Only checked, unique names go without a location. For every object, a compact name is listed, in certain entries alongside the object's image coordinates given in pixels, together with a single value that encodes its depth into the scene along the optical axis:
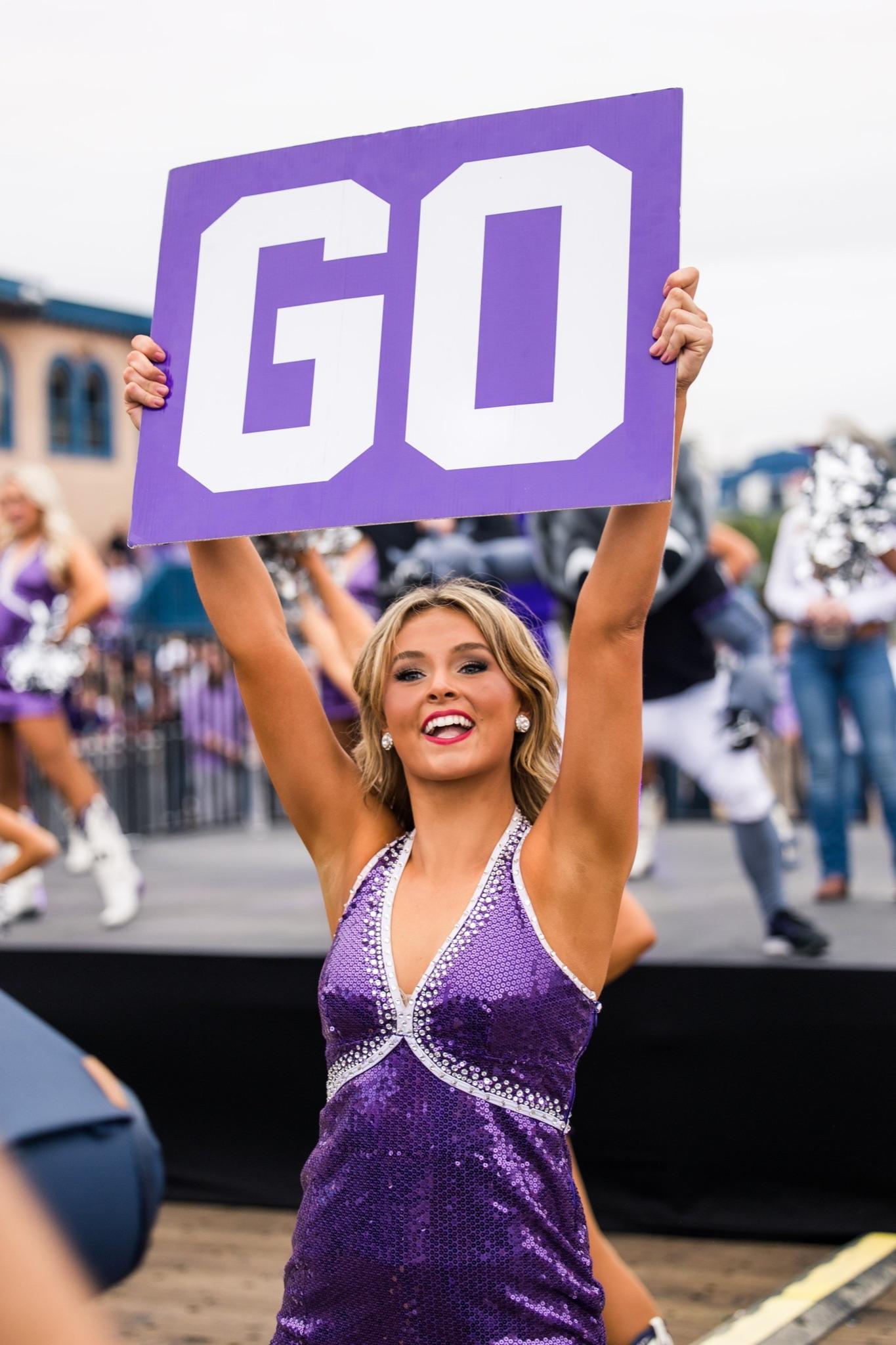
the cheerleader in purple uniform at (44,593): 5.48
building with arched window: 23.36
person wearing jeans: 5.00
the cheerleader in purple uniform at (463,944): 1.61
